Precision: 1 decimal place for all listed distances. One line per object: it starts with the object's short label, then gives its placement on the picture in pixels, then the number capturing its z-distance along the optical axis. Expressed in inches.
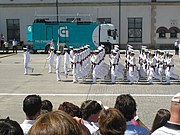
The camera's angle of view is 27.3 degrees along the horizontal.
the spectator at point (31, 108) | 184.2
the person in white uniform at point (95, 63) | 684.7
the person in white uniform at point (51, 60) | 849.3
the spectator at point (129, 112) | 169.5
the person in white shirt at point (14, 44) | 1611.0
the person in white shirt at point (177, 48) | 1475.4
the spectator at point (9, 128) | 101.0
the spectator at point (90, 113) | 184.7
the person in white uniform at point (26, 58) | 827.2
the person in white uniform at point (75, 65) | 699.4
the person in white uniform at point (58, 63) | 727.2
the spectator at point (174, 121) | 133.3
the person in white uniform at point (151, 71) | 678.6
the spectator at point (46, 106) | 210.2
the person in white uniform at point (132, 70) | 678.3
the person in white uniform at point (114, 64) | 682.8
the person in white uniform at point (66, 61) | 782.8
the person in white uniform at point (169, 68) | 671.8
